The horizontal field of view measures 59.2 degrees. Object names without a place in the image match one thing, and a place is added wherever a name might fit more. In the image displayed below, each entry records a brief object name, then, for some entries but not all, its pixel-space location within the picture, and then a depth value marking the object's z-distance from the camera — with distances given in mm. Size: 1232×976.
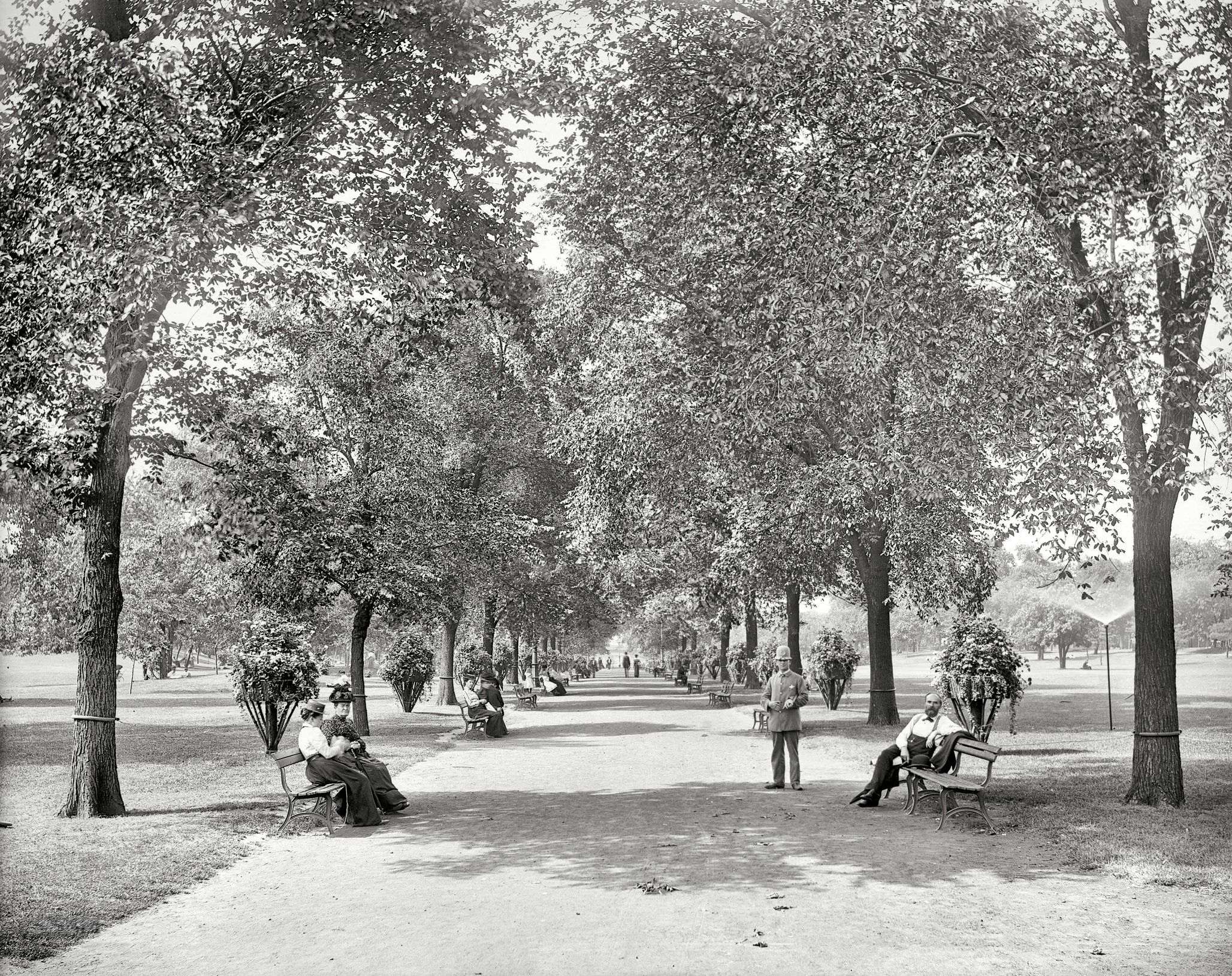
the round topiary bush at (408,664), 30000
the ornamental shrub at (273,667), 19062
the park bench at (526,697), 36594
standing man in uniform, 14336
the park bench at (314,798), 11484
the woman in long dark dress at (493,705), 23812
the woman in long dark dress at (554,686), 47656
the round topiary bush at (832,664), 30891
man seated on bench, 12680
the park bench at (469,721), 24297
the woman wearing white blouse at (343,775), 11852
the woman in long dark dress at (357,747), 12586
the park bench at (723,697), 35406
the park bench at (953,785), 11242
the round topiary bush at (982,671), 17359
